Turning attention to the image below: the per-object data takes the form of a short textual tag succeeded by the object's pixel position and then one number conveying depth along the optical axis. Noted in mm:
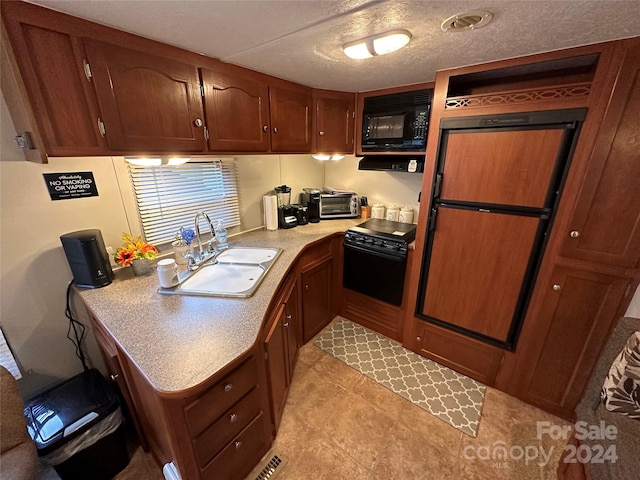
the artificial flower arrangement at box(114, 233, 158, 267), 1449
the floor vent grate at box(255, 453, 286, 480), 1366
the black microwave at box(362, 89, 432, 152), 1954
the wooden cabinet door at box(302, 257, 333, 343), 2158
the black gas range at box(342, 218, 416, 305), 2104
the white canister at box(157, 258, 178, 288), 1361
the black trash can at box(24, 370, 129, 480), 1146
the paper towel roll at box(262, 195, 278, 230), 2332
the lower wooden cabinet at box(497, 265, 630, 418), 1420
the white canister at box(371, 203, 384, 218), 2643
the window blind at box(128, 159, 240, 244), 1648
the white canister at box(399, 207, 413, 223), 2476
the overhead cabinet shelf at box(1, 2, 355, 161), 959
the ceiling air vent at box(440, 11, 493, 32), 984
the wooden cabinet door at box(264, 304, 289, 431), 1326
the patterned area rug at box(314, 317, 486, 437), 1753
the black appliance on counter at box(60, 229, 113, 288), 1299
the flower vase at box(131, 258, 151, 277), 1522
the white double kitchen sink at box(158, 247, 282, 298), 1376
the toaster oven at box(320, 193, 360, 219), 2717
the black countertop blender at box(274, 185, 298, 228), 2467
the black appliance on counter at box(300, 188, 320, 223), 2604
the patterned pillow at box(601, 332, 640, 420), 1100
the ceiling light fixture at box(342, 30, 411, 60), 1131
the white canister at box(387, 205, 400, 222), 2533
